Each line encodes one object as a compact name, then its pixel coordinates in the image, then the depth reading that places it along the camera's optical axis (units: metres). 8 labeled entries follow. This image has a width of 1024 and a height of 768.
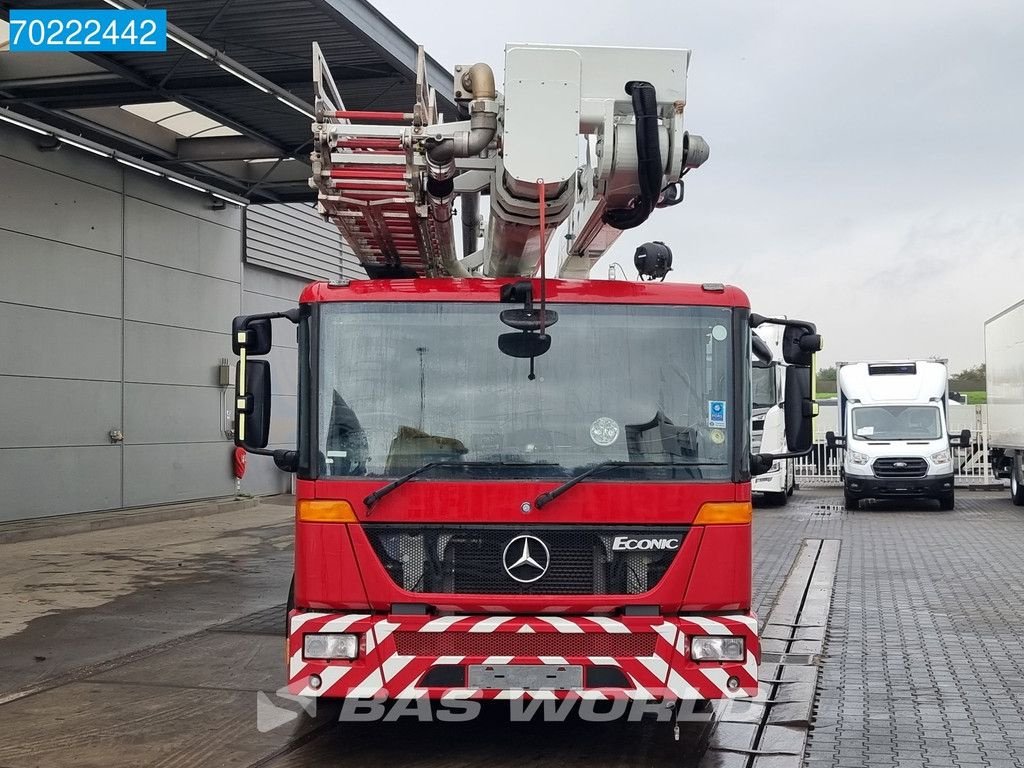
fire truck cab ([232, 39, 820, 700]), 5.64
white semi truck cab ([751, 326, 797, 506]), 20.98
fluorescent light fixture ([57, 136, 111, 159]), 16.86
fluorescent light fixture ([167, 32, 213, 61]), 13.31
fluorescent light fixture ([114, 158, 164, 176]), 18.23
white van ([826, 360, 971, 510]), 24.09
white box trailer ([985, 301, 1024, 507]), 23.34
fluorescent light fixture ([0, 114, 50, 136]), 15.37
